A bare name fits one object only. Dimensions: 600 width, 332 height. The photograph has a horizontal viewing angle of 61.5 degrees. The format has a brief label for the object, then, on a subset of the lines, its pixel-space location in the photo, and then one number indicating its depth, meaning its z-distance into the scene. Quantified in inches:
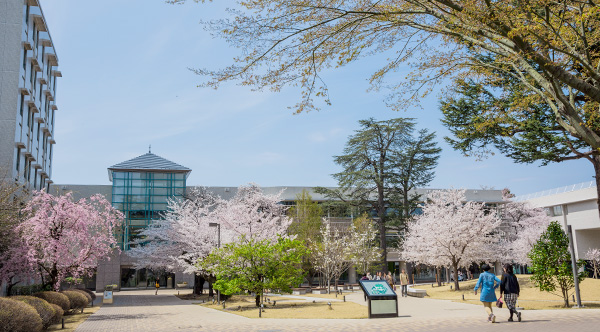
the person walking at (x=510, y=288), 514.3
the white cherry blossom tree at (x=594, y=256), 1530.5
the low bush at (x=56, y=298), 715.2
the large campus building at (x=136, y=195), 2089.1
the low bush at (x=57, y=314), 649.6
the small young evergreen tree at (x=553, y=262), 687.1
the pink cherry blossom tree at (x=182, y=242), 1289.4
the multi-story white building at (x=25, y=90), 1143.6
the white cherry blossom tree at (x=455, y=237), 1344.7
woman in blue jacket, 510.6
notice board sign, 620.4
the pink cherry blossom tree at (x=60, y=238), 787.4
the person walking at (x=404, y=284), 1161.9
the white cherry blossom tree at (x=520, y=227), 1747.0
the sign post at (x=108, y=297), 1263.2
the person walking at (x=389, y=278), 1388.0
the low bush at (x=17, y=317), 446.2
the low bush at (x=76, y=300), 879.7
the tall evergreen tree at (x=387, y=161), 1749.5
